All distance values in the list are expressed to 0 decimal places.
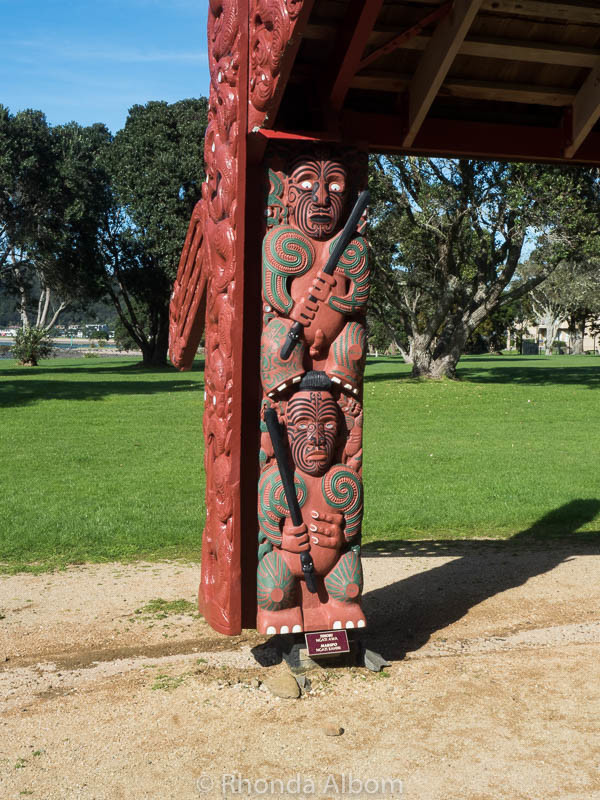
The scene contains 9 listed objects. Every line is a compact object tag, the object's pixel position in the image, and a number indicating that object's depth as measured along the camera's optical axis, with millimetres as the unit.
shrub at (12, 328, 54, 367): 39125
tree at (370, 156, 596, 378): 21484
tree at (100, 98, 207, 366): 34125
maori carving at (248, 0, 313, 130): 3779
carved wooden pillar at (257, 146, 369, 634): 4531
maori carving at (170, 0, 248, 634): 4496
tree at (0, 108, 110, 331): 29422
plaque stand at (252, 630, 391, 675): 4727
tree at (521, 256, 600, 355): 51969
